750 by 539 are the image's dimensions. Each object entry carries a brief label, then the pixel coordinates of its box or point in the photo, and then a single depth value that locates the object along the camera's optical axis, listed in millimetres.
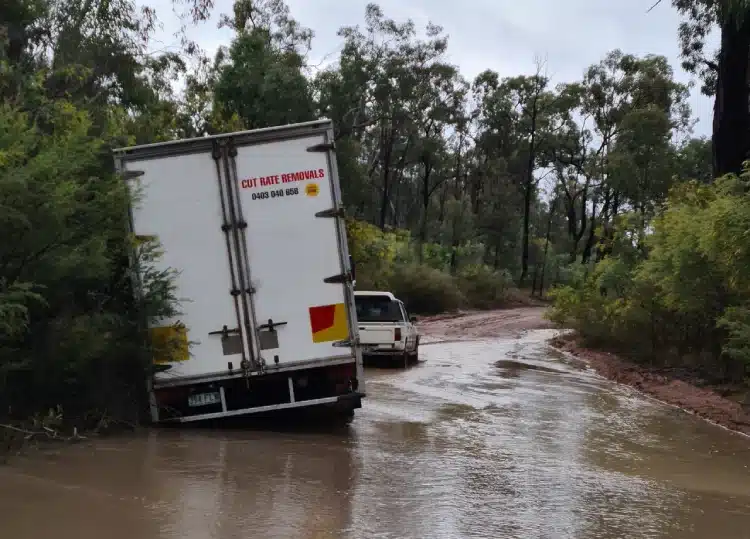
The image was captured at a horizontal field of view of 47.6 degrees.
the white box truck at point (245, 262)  9539
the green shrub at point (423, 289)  37469
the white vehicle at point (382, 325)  18844
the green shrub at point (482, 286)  47062
